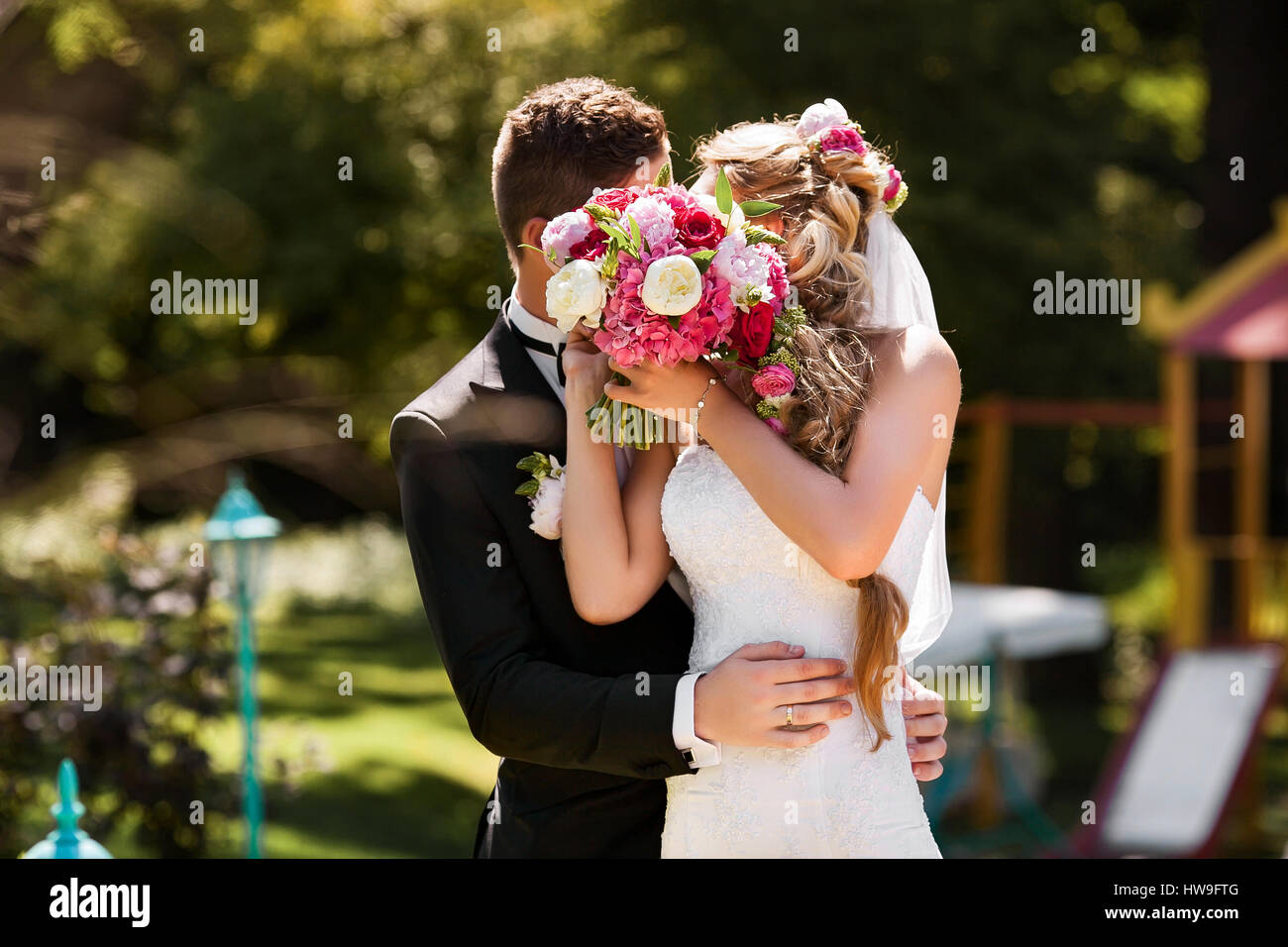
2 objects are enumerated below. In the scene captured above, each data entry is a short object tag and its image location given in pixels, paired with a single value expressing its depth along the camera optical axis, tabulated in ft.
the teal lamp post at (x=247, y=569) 17.30
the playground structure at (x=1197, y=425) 28.99
